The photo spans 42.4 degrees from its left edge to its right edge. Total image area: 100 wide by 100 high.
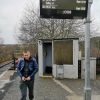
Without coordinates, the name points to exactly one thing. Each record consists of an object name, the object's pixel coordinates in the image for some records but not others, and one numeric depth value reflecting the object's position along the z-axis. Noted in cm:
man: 378
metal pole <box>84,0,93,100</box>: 323
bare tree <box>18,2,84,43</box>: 1411
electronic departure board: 308
